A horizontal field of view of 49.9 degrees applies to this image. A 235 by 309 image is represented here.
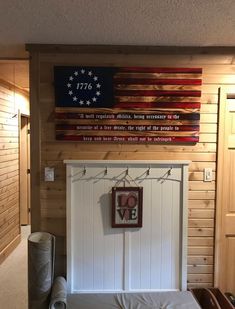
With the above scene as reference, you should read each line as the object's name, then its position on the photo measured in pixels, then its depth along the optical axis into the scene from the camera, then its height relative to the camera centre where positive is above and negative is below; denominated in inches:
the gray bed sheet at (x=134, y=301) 79.2 -50.2
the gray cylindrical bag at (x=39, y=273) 77.7 -40.0
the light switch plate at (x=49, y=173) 88.1 -9.7
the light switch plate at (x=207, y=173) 90.2 -9.3
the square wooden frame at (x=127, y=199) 87.8 -18.4
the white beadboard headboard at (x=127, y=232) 88.1 -30.4
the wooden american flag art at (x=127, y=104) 86.2 +14.6
